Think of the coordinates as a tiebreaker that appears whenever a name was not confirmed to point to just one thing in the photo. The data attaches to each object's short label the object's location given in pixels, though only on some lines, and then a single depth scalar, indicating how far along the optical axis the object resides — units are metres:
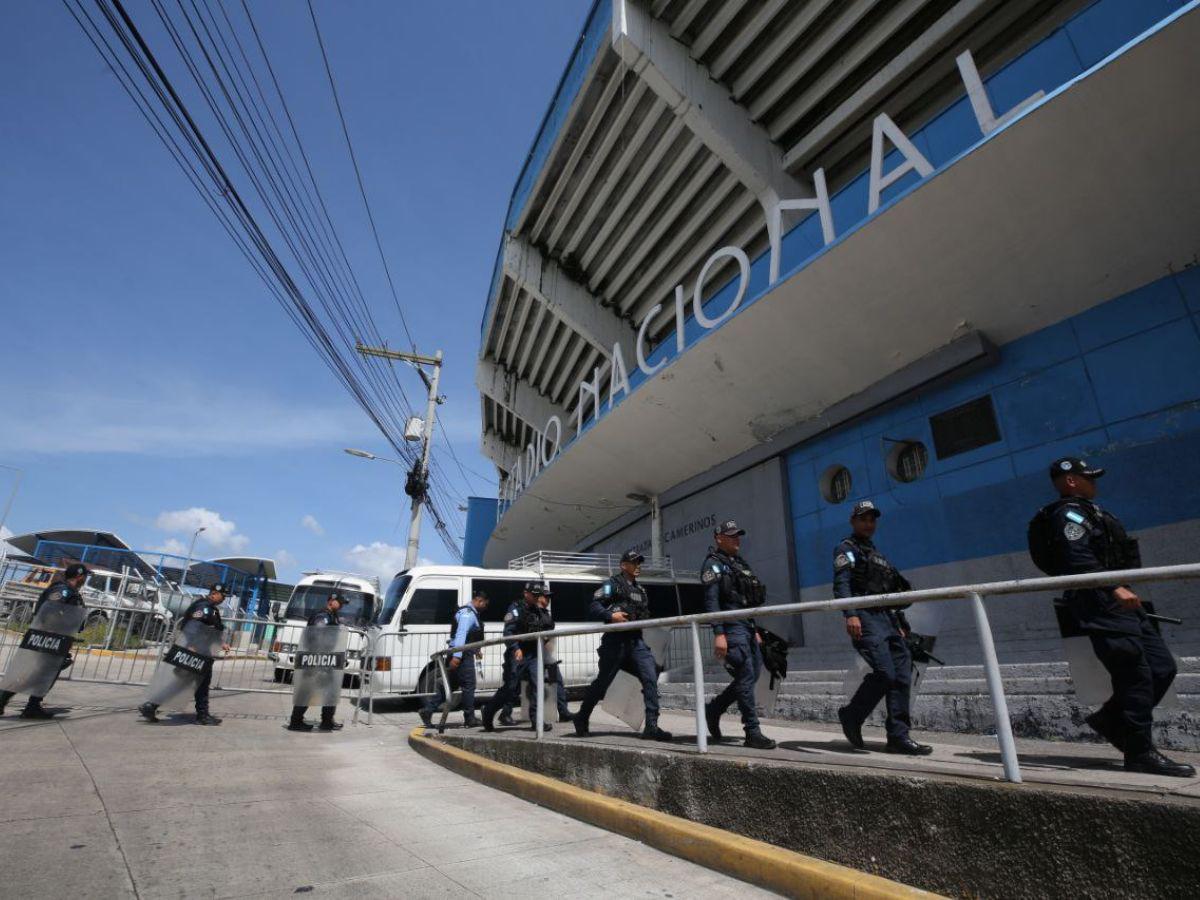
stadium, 6.23
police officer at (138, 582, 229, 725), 6.91
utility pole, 18.22
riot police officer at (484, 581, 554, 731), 5.41
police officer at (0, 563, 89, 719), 6.71
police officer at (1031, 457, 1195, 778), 2.57
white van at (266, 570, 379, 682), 12.52
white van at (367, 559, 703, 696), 8.94
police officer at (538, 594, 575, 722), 5.96
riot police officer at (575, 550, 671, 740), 4.35
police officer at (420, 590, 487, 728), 6.32
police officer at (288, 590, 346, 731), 7.02
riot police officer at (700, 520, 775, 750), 3.77
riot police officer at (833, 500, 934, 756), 3.38
